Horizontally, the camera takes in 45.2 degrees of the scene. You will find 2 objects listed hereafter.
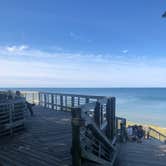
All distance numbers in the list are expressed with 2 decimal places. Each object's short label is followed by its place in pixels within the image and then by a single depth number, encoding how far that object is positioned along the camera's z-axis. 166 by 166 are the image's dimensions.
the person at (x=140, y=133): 10.37
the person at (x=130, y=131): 10.19
